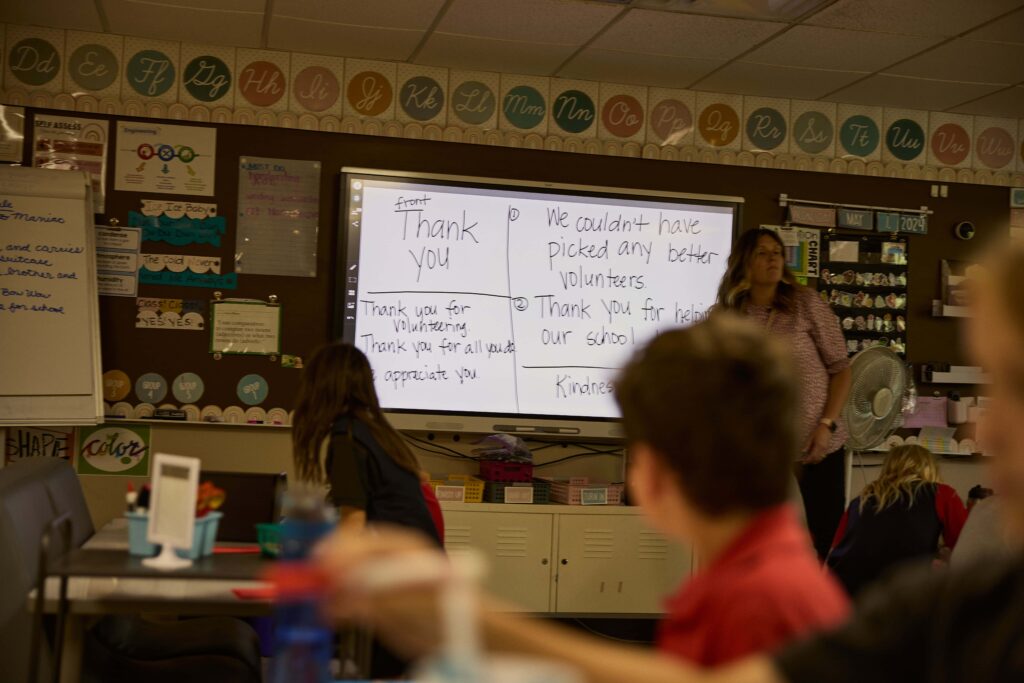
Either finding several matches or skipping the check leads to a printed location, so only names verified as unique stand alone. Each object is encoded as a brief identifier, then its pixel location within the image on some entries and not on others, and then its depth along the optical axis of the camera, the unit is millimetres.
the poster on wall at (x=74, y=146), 5102
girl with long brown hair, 3146
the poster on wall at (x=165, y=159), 5184
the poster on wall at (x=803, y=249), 5793
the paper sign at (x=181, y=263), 5199
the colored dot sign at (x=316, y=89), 5340
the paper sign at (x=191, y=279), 5203
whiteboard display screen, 5332
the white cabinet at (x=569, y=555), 5211
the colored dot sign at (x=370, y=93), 5398
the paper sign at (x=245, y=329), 5254
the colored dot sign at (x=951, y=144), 6059
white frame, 2623
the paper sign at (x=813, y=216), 5801
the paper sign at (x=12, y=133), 5066
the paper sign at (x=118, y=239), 5156
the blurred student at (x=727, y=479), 1122
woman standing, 4520
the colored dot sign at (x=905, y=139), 6008
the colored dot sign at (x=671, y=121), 5727
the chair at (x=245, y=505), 3396
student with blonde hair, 3926
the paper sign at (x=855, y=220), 5844
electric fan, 5066
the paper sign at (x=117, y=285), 5164
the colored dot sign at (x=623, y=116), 5668
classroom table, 2395
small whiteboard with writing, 4848
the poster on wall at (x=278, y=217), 5273
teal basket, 2682
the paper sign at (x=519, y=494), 5250
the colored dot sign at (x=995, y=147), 6105
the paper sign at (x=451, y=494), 5203
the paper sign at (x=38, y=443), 5047
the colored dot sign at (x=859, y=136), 5938
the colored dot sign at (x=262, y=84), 5293
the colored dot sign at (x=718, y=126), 5777
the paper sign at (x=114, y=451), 5141
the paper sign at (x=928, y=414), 5918
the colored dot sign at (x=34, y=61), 5086
